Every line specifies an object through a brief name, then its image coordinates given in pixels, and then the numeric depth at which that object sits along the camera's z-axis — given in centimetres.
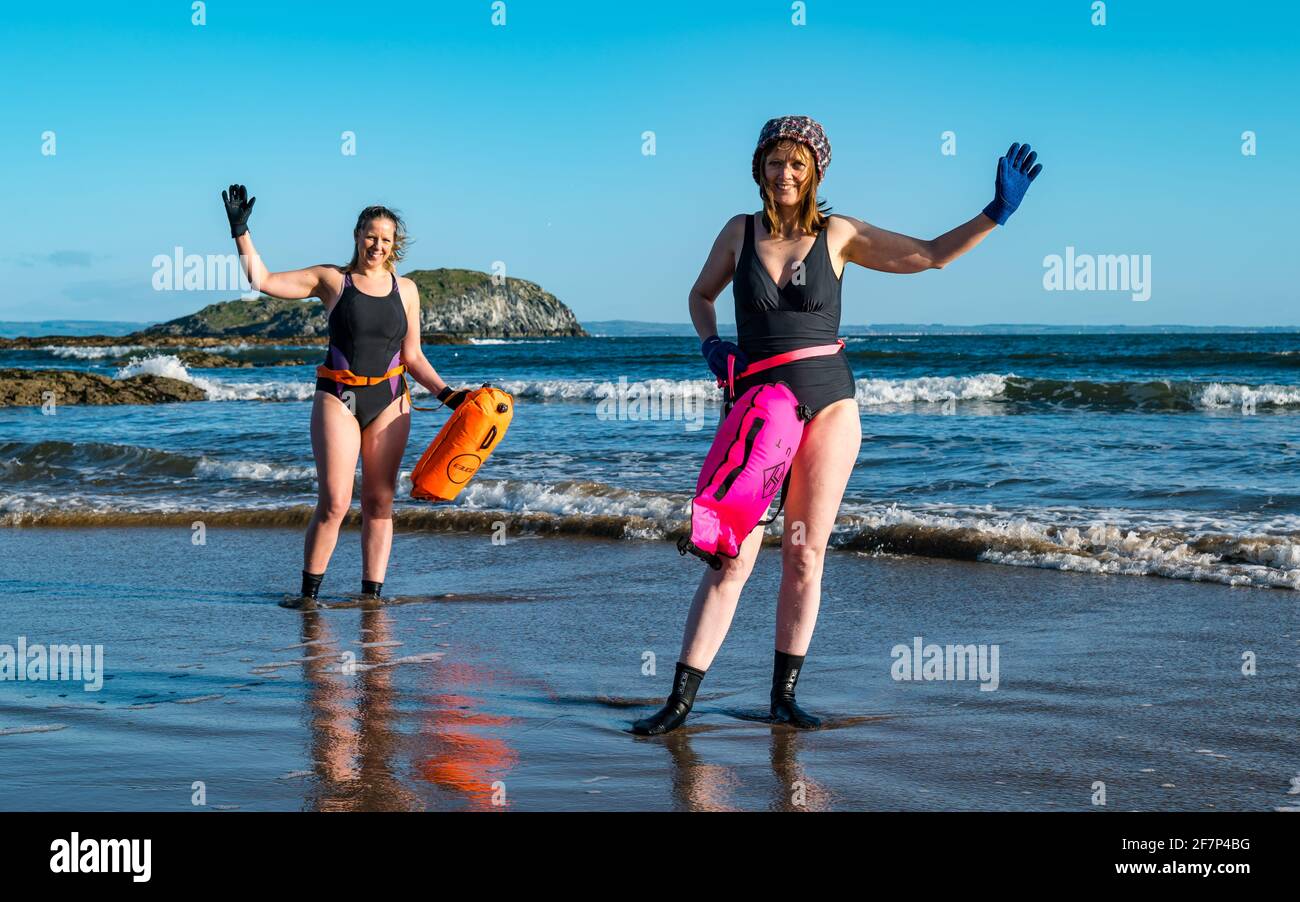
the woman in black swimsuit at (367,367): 630
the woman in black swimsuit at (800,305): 408
